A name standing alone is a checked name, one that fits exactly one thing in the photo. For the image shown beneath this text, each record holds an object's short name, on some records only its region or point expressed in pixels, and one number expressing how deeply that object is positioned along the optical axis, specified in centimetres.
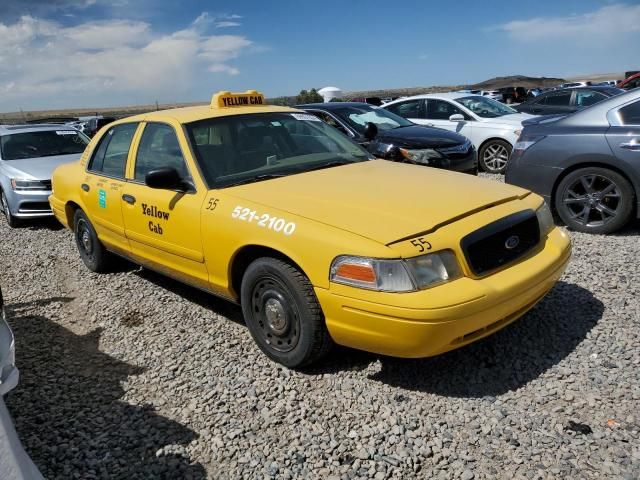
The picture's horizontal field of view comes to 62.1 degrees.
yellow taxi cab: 280
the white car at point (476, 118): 960
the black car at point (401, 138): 767
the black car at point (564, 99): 1302
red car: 1655
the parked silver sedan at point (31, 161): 814
